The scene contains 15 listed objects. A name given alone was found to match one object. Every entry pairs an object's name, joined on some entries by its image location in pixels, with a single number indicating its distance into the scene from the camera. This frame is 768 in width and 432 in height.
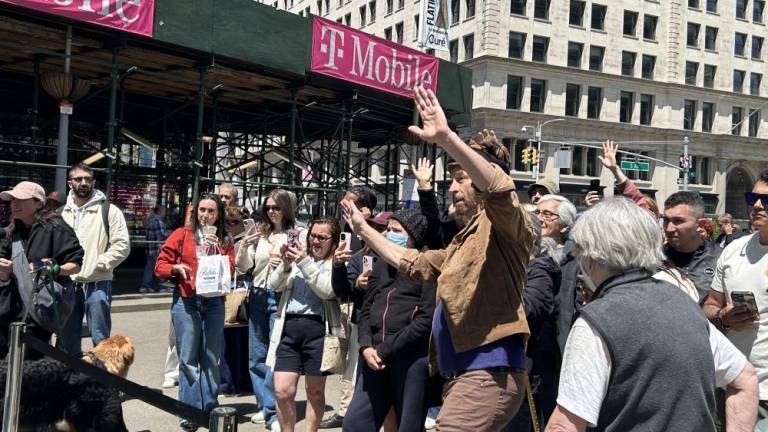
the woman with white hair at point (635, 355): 2.11
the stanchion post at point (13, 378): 3.30
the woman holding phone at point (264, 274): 5.64
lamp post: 42.58
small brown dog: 4.31
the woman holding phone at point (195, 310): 5.36
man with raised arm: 2.94
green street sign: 34.82
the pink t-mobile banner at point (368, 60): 12.46
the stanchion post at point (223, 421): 2.57
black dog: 3.80
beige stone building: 46.84
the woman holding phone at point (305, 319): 4.80
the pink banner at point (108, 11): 9.02
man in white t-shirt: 3.37
